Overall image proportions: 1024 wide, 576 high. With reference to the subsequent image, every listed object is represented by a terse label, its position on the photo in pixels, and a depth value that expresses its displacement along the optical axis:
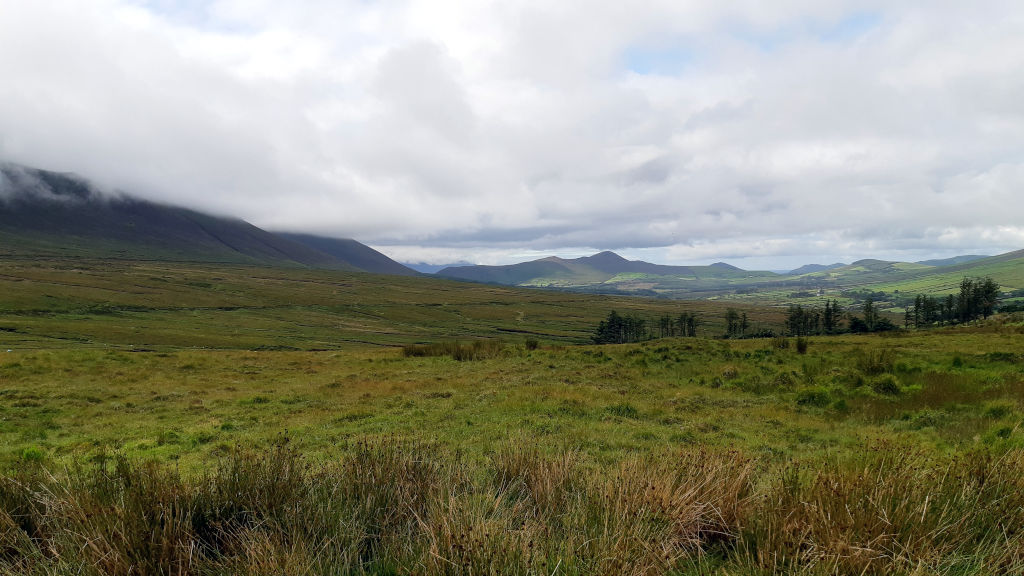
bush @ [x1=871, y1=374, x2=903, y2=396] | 14.48
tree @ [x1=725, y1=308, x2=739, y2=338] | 102.75
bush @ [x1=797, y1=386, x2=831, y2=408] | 14.00
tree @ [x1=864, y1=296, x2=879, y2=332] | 88.88
